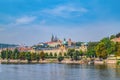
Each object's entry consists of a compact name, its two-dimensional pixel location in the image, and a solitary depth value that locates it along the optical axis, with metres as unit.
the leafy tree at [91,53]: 146.12
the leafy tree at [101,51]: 130.00
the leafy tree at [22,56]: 192.12
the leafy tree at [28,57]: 186.12
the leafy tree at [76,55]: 166.12
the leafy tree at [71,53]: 173.01
